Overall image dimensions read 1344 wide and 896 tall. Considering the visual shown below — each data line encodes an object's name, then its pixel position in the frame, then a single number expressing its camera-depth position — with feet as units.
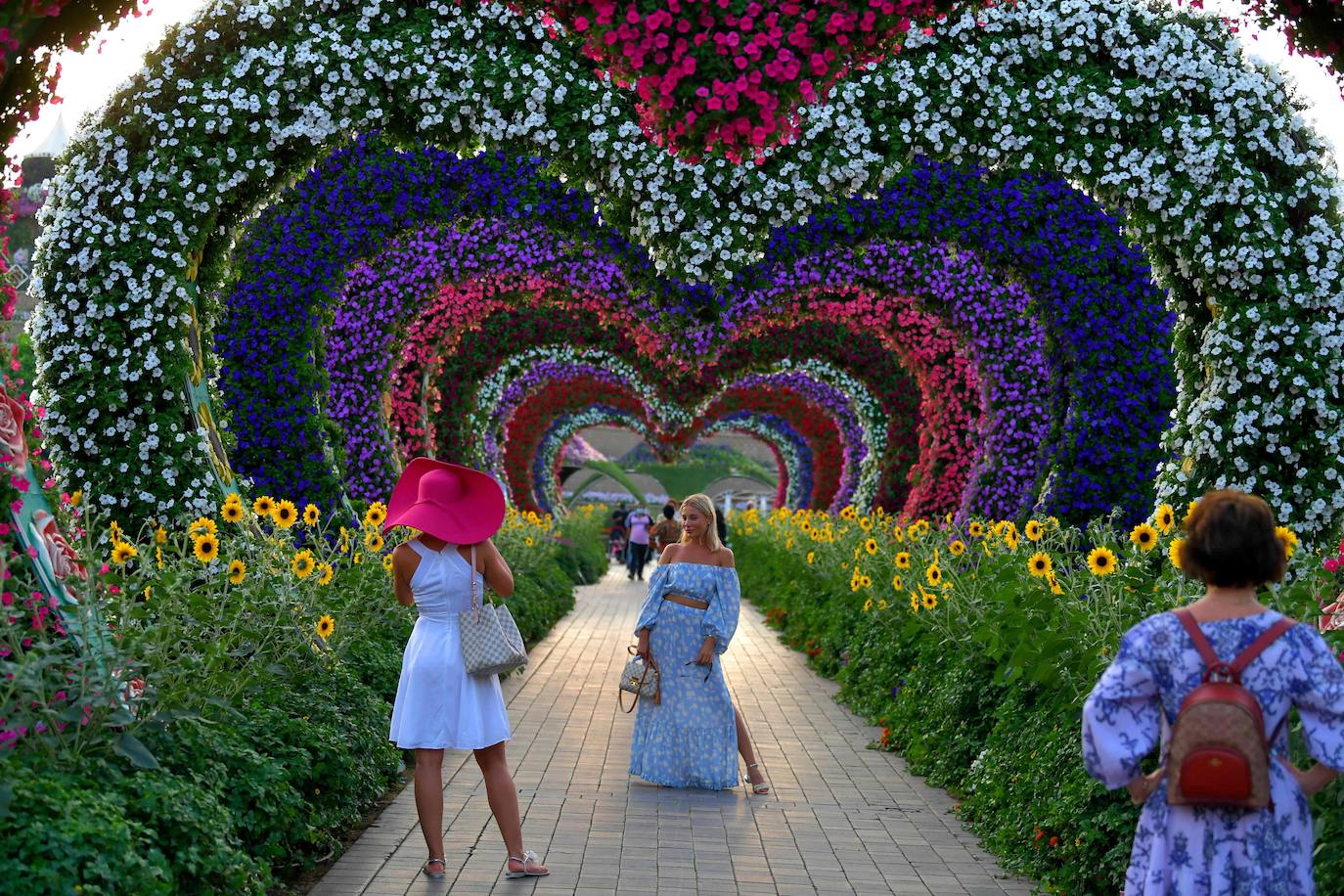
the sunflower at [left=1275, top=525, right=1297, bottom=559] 17.50
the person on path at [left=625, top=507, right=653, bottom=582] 98.94
